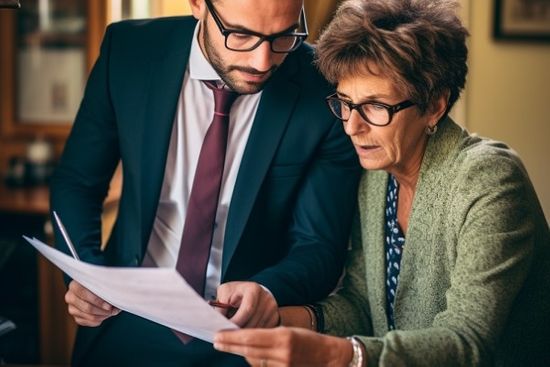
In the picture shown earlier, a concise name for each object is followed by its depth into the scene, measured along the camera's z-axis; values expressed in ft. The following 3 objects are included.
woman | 4.78
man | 5.94
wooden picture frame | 14.07
